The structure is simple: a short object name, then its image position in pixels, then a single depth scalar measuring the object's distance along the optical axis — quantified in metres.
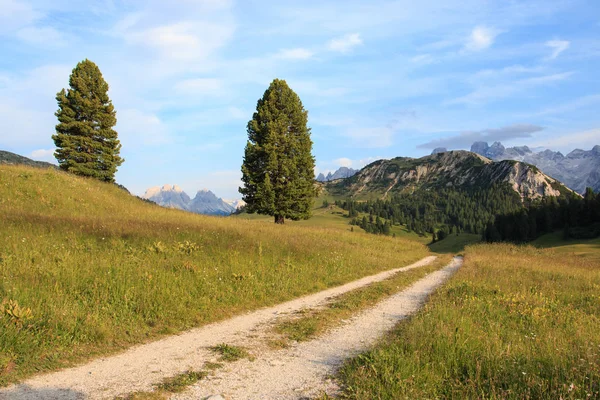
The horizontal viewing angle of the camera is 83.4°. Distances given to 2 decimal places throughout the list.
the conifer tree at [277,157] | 33.62
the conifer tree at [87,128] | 37.28
